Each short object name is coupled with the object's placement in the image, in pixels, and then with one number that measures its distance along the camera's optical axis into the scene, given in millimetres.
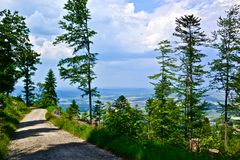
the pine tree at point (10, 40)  27250
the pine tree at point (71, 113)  33738
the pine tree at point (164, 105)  37188
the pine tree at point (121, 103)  21406
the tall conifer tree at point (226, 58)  38438
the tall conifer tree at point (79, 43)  34188
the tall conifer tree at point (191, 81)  38031
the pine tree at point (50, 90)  87875
